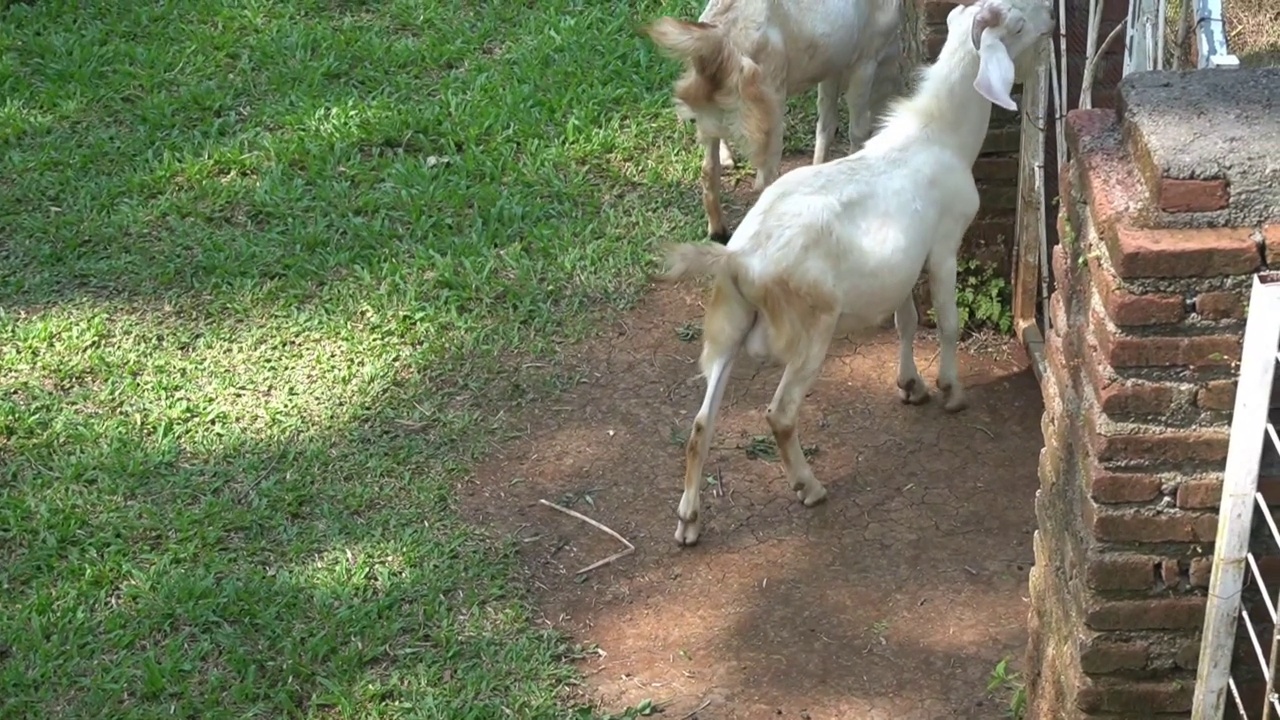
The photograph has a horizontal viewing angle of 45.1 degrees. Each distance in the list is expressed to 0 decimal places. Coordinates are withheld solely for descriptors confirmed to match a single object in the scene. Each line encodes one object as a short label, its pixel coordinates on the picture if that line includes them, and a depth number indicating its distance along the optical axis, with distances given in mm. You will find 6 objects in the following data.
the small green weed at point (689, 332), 5746
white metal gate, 2770
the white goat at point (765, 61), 5707
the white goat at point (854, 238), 4488
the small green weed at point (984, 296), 5617
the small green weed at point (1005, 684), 4020
